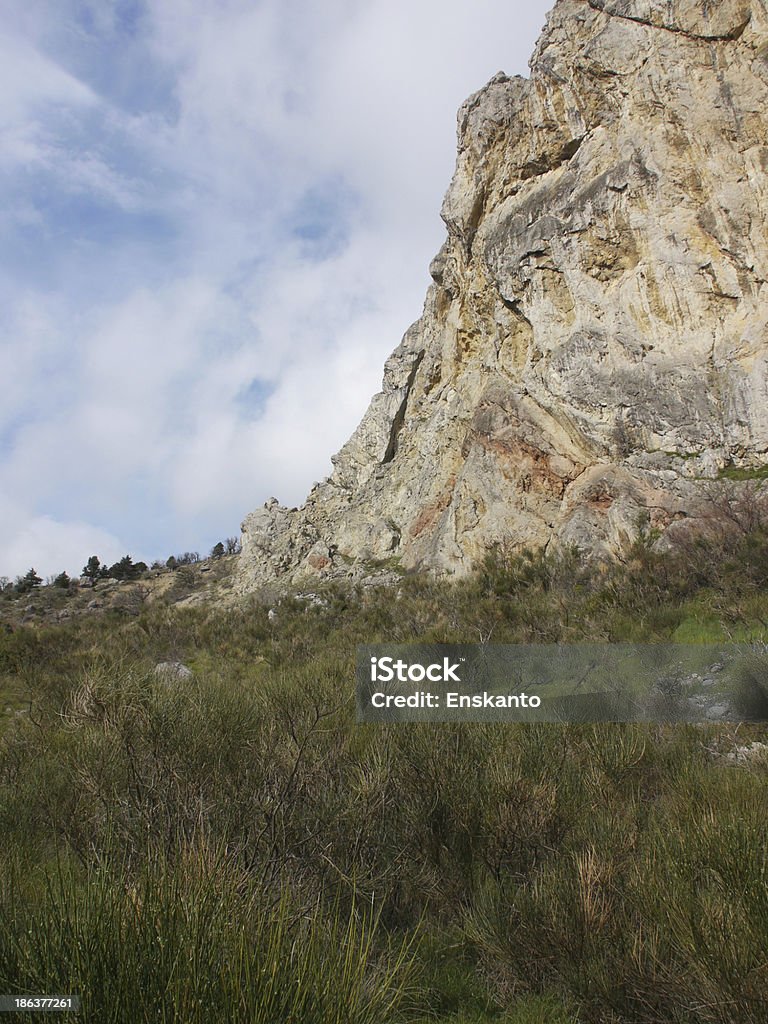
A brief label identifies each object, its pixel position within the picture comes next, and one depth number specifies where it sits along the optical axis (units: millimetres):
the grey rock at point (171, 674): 7254
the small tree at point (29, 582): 44062
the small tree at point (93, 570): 51791
